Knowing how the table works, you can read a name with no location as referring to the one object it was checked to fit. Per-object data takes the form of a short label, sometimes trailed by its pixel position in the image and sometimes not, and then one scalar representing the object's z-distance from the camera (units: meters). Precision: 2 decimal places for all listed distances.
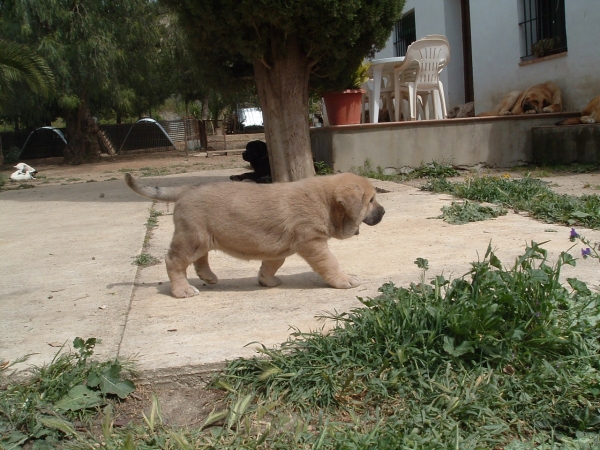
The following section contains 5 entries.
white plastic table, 11.64
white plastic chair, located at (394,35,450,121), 11.59
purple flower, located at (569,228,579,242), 3.15
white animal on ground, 18.09
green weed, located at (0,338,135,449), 2.51
